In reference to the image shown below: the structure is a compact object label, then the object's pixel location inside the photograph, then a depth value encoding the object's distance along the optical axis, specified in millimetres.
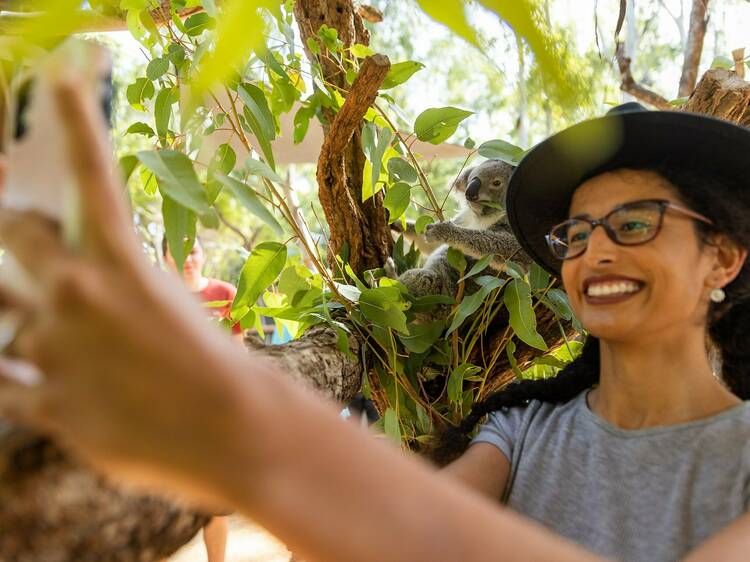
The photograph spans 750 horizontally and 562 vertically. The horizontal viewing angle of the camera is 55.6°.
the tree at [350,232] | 1466
